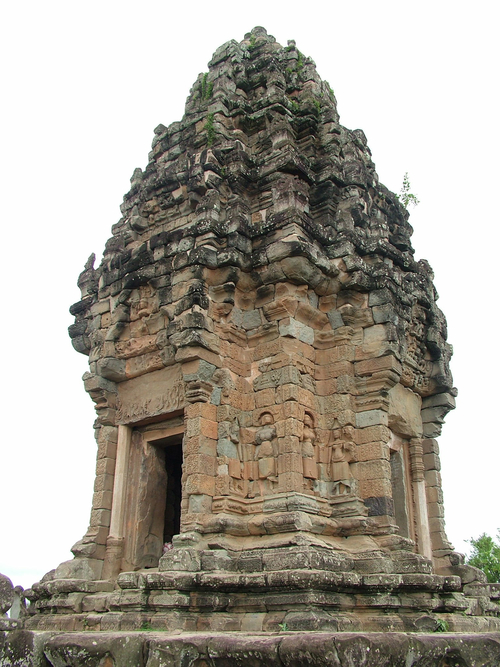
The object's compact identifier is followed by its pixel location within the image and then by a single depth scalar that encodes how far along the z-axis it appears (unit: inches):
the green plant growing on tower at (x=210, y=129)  429.7
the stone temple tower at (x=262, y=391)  291.7
